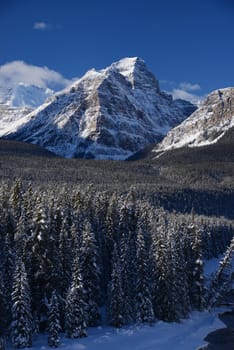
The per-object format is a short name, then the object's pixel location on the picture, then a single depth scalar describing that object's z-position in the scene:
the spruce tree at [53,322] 58.62
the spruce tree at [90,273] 69.31
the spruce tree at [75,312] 62.47
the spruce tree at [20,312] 57.34
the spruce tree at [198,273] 83.00
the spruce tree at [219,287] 84.00
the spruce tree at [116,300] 68.19
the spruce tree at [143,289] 71.62
